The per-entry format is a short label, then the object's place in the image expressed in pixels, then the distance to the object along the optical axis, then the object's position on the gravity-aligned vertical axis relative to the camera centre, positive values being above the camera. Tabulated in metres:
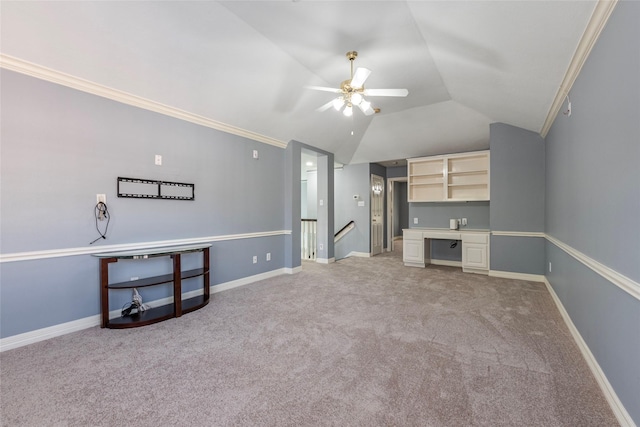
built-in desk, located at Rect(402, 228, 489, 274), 5.34 -0.72
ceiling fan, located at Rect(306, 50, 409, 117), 2.93 +1.41
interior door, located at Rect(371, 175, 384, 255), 7.64 -0.06
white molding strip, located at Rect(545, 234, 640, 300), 1.42 -0.40
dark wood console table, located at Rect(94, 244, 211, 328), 2.92 -0.80
